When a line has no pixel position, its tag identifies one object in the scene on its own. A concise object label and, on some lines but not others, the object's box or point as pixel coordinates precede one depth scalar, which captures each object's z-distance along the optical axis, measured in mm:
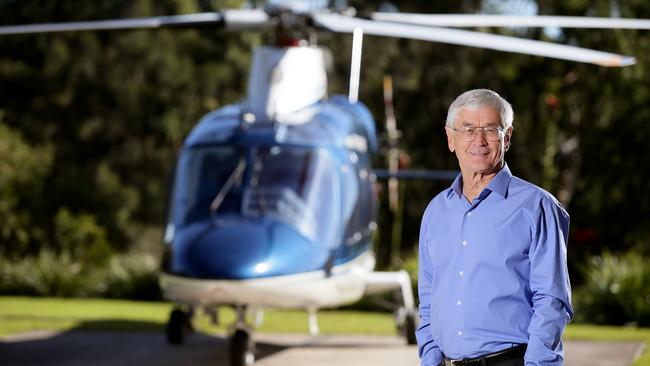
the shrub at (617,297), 24488
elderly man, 5536
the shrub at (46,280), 30626
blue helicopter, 14443
